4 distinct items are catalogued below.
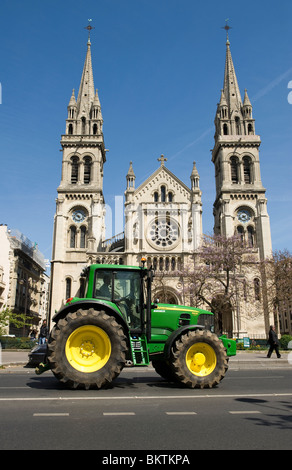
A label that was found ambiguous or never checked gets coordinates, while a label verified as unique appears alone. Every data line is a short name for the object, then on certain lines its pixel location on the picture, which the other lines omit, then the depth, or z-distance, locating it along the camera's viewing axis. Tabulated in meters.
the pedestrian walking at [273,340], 18.47
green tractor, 7.58
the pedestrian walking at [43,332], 21.56
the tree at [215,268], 31.78
